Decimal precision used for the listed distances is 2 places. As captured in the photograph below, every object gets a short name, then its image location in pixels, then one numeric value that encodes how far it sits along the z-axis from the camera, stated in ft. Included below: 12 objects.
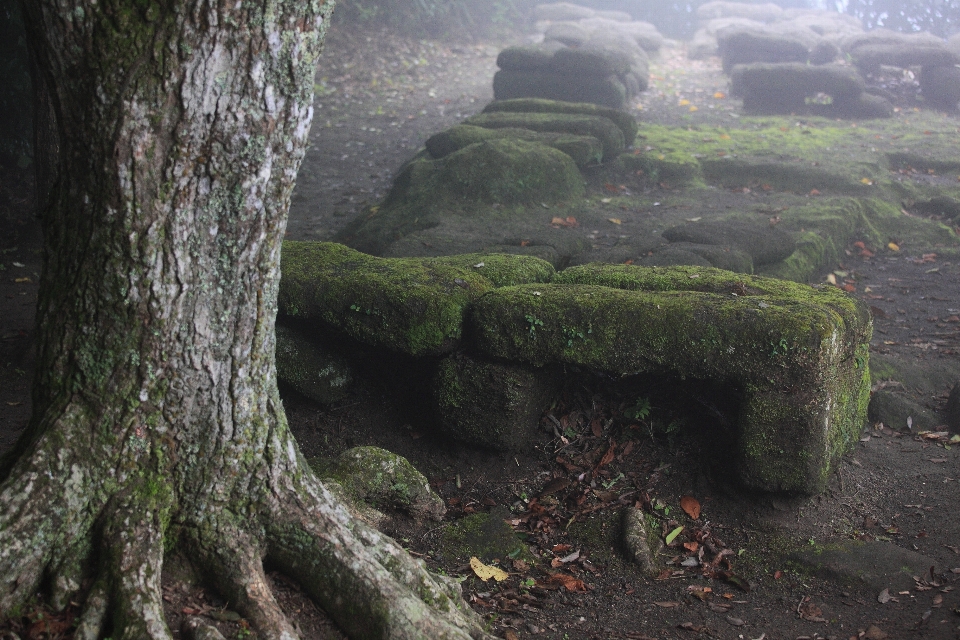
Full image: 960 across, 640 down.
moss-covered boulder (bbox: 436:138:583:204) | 26.03
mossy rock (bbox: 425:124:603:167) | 29.96
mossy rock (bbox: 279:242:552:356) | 13.51
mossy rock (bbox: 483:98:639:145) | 34.47
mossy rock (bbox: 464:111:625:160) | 32.30
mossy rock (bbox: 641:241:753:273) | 18.51
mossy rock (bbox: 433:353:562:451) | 13.55
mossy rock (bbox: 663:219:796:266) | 21.79
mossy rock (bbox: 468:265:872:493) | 12.01
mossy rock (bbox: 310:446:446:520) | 12.26
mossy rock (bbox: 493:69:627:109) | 45.47
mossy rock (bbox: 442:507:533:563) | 11.89
